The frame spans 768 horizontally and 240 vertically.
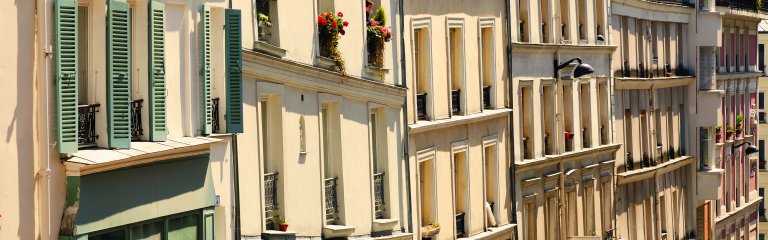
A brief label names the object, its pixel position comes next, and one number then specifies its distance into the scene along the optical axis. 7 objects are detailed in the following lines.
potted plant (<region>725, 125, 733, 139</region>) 75.50
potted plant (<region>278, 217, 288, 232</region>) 31.34
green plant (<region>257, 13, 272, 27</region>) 30.36
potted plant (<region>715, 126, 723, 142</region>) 72.56
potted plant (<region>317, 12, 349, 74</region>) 33.44
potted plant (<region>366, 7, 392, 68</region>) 36.06
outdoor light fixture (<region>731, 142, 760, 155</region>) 78.94
